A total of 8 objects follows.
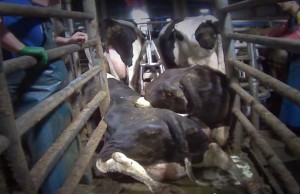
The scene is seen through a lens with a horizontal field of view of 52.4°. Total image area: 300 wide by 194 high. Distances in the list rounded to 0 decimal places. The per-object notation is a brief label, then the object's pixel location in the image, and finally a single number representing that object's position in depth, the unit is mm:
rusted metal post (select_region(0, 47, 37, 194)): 1006
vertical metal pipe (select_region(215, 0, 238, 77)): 2459
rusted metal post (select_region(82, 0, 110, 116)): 2477
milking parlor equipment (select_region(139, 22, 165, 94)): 3451
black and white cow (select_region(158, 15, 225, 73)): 3068
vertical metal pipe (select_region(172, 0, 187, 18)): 5938
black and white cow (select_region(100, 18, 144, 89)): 3465
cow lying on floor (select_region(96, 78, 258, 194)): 1984
